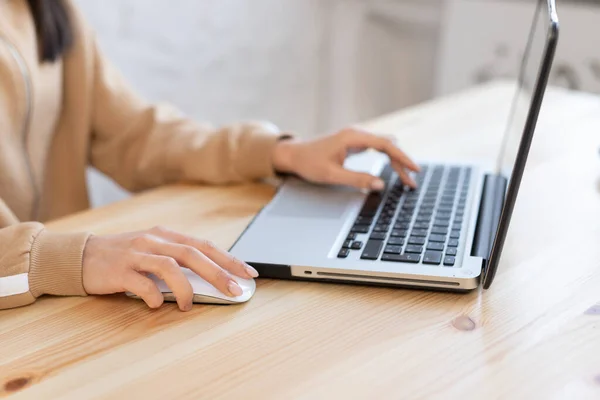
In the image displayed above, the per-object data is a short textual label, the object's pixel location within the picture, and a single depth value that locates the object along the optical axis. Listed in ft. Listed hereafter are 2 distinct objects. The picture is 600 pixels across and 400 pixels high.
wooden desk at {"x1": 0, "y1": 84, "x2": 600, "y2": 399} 1.82
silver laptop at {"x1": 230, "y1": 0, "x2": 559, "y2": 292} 2.22
